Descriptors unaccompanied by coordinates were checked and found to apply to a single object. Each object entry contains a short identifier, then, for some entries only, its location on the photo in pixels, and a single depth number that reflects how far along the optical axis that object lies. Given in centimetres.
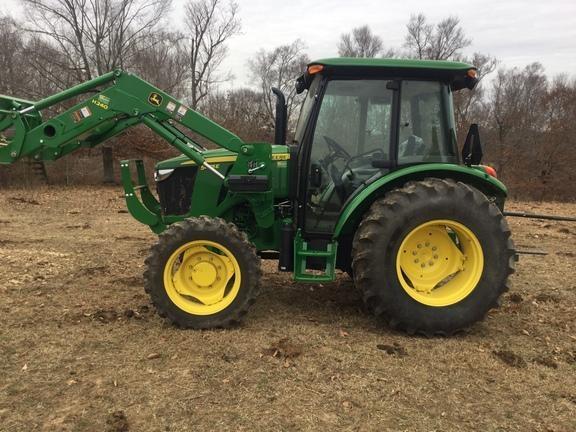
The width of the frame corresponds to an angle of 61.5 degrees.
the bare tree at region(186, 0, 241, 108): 2819
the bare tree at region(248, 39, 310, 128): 3316
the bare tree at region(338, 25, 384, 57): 3421
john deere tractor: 376
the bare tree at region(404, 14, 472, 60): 3412
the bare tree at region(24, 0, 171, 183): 2162
